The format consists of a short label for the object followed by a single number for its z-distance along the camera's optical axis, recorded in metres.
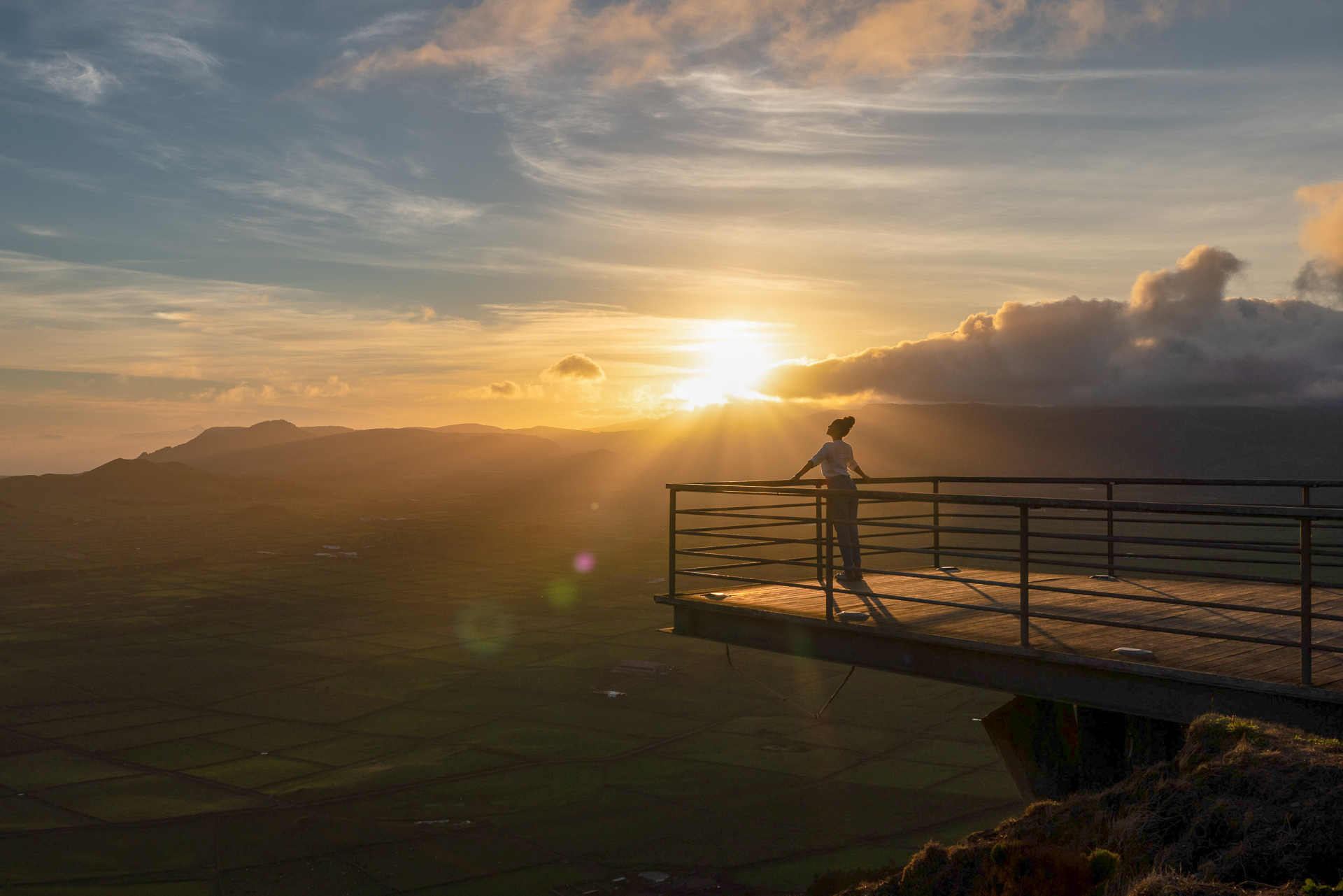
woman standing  10.99
